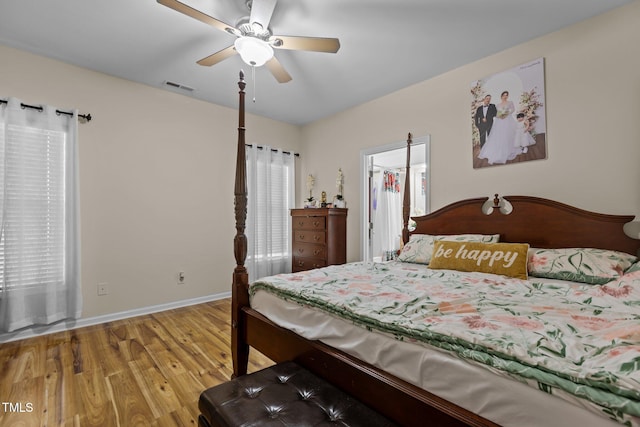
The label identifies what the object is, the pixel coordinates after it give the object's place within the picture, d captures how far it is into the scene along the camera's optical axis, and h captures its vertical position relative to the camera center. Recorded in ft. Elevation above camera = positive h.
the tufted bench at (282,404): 3.34 -2.30
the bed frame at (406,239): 3.31 -1.27
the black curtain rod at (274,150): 14.24 +3.25
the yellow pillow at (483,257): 6.82 -1.08
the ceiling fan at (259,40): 6.27 +3.99
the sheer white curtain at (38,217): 8.53 -0.01
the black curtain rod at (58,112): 8.85 +3.31
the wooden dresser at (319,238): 12.62 -1.01
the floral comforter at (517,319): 2.45 -1.36
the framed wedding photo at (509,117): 8.30 +2.85
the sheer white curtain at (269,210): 14.01 +0.25
